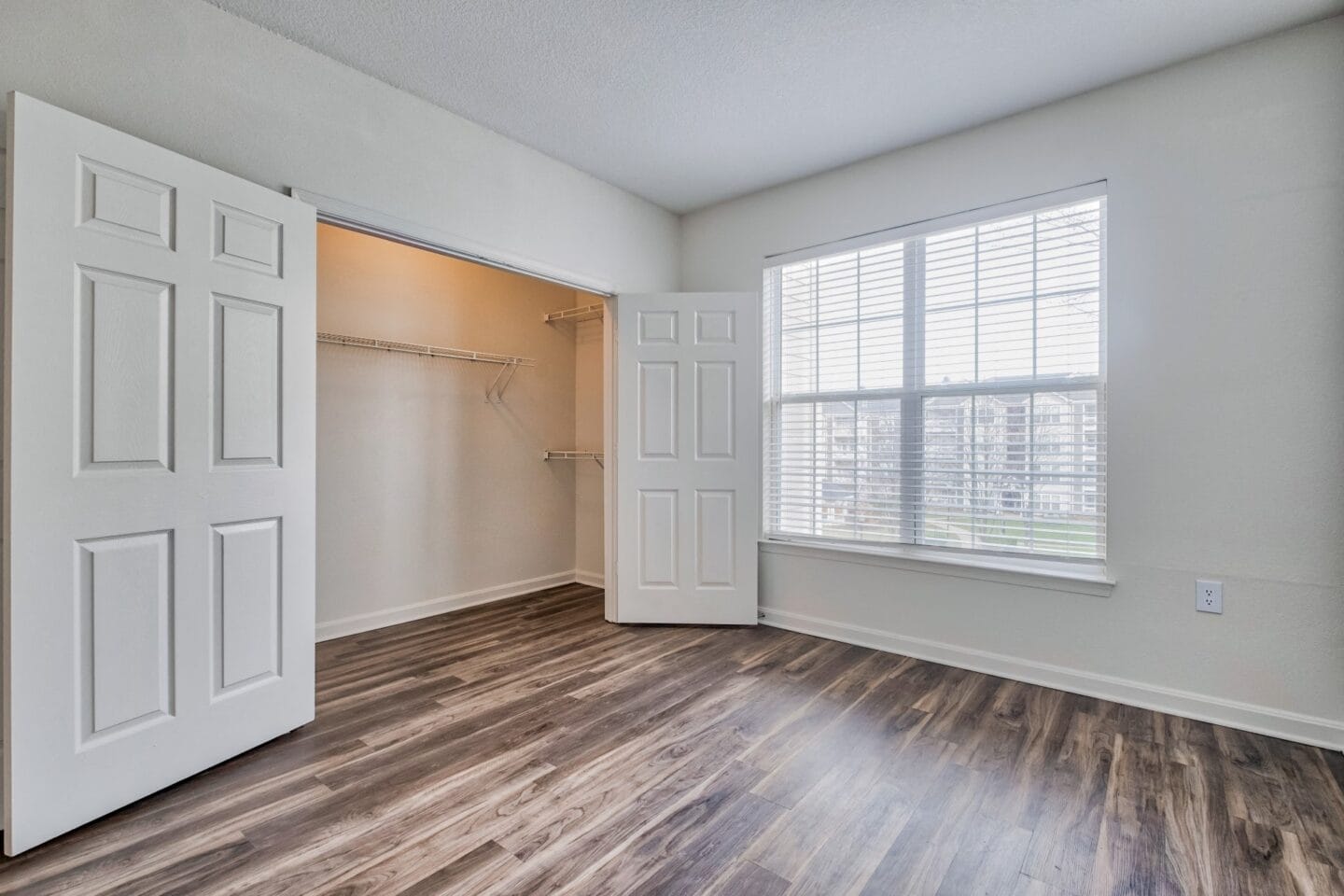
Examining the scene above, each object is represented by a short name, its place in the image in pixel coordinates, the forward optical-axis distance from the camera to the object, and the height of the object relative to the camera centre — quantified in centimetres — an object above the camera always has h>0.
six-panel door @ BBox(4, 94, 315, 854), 165 -8
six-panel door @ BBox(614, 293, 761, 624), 374 -6
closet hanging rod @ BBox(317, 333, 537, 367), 355 +60
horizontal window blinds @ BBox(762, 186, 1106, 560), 281 +33
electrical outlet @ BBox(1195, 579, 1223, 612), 247 -59
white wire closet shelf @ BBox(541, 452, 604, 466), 462 -8
